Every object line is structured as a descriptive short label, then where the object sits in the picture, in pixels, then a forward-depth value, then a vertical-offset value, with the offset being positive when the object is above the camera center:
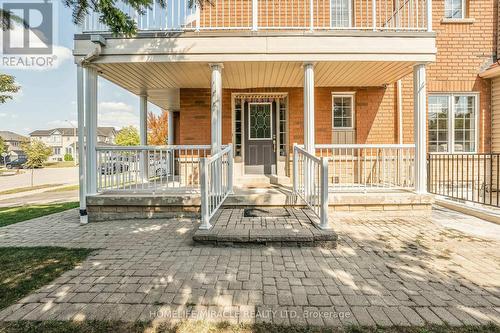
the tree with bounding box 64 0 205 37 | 3.30 +2.00
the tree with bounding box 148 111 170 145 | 26.05 +3.77
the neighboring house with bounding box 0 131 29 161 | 70.75 +7.09
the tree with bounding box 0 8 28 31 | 2.73 +1.54
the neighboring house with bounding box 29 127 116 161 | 71.81 +7.62
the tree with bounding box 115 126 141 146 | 44.82 +4.94
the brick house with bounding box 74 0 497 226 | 5.60 +2.21
